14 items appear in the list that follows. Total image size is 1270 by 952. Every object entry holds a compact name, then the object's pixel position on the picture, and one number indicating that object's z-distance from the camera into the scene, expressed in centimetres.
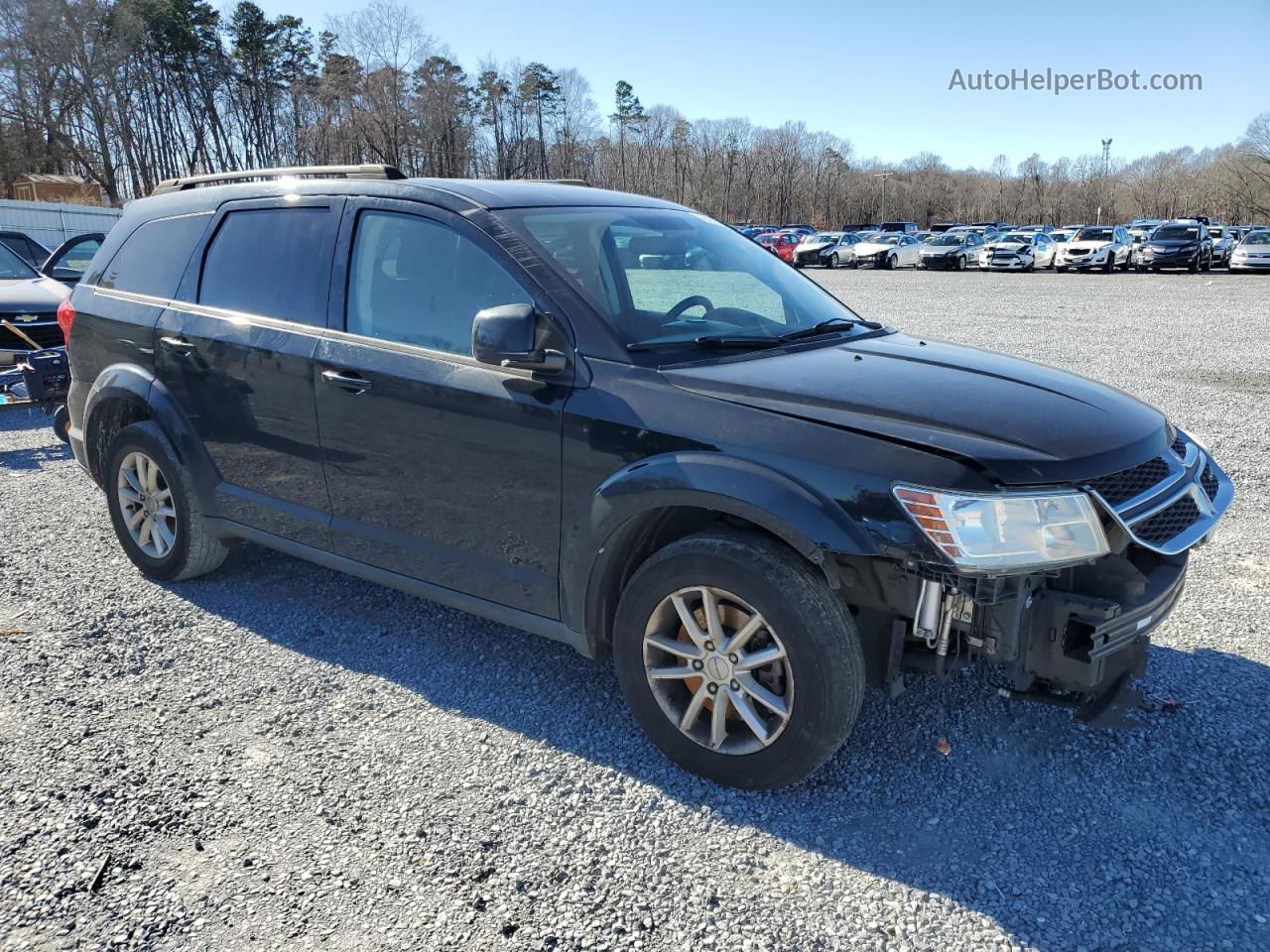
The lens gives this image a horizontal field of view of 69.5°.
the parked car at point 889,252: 4072
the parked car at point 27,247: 1192
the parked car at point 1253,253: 3284
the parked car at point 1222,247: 3681
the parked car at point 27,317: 961
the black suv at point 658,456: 263
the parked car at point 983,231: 4389
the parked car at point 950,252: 3934
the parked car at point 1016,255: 3856
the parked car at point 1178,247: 3422
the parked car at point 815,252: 4131
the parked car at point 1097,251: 3662
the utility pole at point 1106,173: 10488
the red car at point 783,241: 4322
